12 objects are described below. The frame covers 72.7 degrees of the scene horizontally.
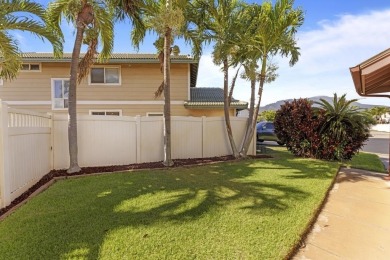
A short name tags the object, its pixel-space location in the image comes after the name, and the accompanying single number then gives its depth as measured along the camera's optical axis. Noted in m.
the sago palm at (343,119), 9.49
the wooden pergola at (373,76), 5.79
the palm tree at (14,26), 6.98
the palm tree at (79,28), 7.82
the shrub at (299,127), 10.13
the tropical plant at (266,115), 41.78
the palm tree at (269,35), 9.38
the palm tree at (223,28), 10.01
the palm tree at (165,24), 8.20
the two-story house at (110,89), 15.53
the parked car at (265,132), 19.16
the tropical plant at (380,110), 64.94
